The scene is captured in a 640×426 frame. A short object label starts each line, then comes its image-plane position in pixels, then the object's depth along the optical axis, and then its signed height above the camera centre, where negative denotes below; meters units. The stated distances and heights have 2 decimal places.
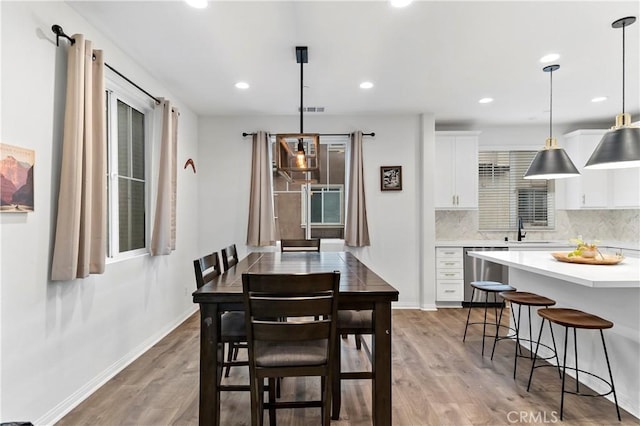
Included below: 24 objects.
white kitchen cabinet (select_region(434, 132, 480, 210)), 4.86 +0.68
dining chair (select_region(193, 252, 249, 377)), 1.98 -0.69
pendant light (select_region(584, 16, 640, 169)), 2.37 +0.52
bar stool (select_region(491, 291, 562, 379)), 2.65 -0.67
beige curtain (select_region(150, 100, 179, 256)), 3.27 +0.19
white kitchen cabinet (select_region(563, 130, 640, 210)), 4.76 +0.51
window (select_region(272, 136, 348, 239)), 4.93 +0.22
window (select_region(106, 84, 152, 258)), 2.86 +0.40
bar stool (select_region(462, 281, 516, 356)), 3.18 -0.67
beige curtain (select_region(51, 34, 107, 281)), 2.04 +0.27
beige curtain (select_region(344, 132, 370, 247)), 4.59 +0.16
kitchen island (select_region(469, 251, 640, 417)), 2.14 -0.65
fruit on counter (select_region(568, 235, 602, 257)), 2.70 -0.26
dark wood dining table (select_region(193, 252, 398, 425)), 1.83 -0.65
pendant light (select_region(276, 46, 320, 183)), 2.66 +0.51
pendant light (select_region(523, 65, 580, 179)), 2.96 +0.48
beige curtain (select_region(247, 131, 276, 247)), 4.58 +0.17
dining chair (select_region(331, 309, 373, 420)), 1.95 -0.69
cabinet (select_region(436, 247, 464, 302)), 4.69 -0.78
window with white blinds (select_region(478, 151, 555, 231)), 5.25 +0.36
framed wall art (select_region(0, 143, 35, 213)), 1.75 +0.19
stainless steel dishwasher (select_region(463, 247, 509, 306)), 4.66 -0.75
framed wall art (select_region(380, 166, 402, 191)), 4.74 +0.56
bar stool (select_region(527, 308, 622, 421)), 2.09 -0.66
